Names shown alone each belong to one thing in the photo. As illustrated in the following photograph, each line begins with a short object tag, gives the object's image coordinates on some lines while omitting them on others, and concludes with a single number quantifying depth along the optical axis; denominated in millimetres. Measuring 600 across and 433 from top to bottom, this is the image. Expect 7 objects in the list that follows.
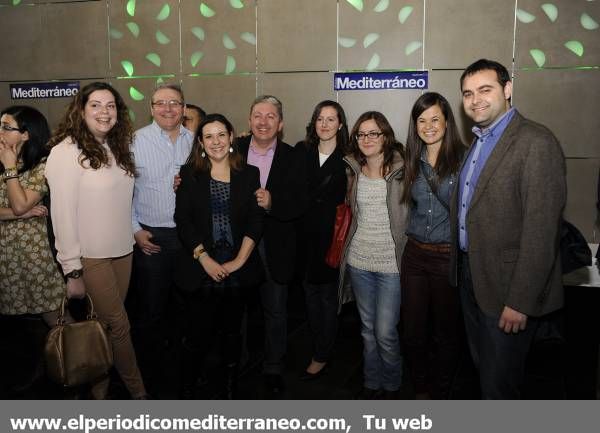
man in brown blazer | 1948
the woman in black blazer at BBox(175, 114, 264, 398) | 2729
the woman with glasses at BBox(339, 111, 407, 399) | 2824
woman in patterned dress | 2955
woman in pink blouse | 2492
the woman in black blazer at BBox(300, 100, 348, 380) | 3205
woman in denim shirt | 2645
